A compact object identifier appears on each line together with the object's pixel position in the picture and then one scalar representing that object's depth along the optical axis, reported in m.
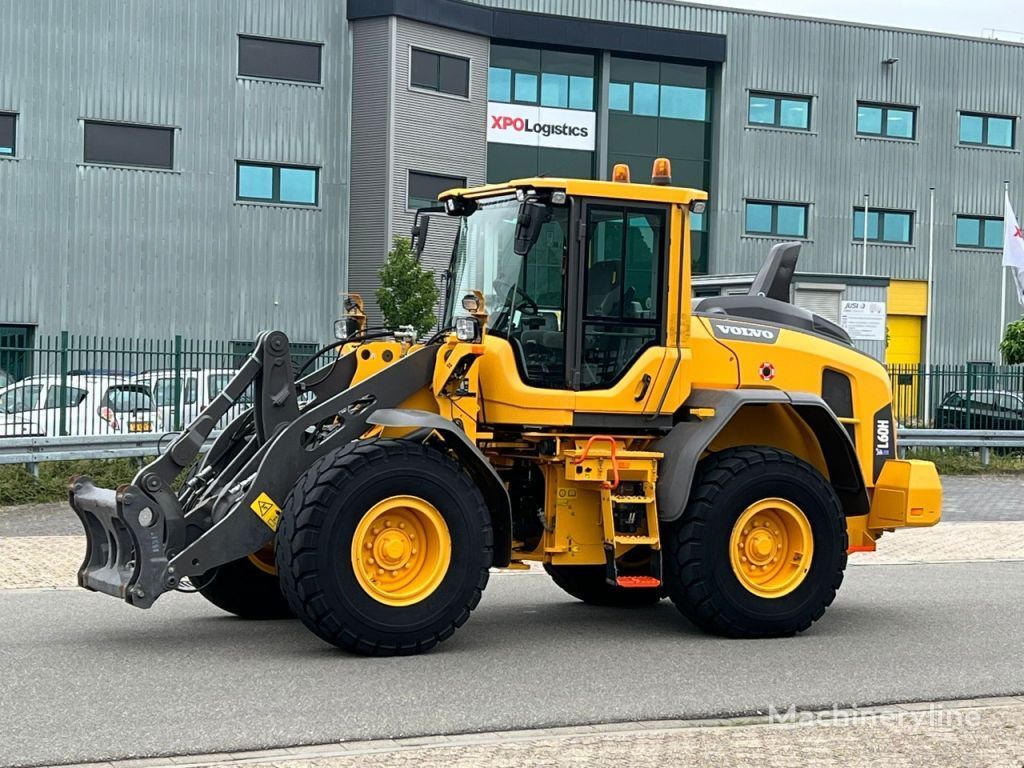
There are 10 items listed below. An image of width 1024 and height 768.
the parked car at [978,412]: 27.17
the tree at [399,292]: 37.62
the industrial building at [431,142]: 39.00
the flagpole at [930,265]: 49.08
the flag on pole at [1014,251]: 37.06
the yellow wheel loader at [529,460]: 8.78
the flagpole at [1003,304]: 48.53
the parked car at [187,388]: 20.64
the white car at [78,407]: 19.05
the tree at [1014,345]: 37.56
